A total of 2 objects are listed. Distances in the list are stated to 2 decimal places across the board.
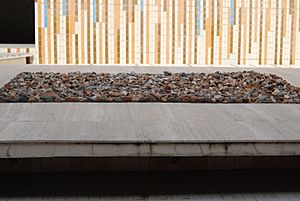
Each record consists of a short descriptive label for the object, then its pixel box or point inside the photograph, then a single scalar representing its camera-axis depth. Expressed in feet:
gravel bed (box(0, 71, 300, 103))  10.59
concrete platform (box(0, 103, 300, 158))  6.66
